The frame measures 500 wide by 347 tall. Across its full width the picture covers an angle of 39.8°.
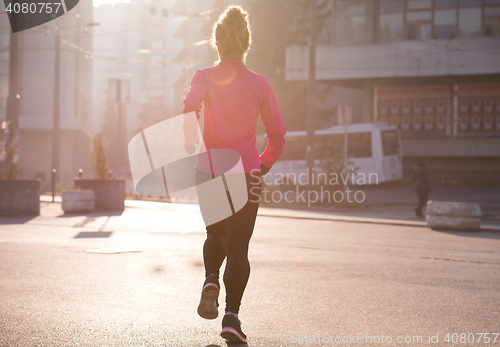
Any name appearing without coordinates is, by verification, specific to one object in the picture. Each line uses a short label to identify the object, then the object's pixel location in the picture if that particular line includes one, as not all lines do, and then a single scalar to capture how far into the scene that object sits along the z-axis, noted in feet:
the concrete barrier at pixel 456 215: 48.91
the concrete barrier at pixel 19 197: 51.93
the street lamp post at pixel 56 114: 114.32
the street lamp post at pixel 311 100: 82.69
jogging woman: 13.30
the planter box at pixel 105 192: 64.49
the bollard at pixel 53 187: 81.51
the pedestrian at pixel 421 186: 63.24
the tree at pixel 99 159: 63.82
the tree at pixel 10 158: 53.62
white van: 112.27
